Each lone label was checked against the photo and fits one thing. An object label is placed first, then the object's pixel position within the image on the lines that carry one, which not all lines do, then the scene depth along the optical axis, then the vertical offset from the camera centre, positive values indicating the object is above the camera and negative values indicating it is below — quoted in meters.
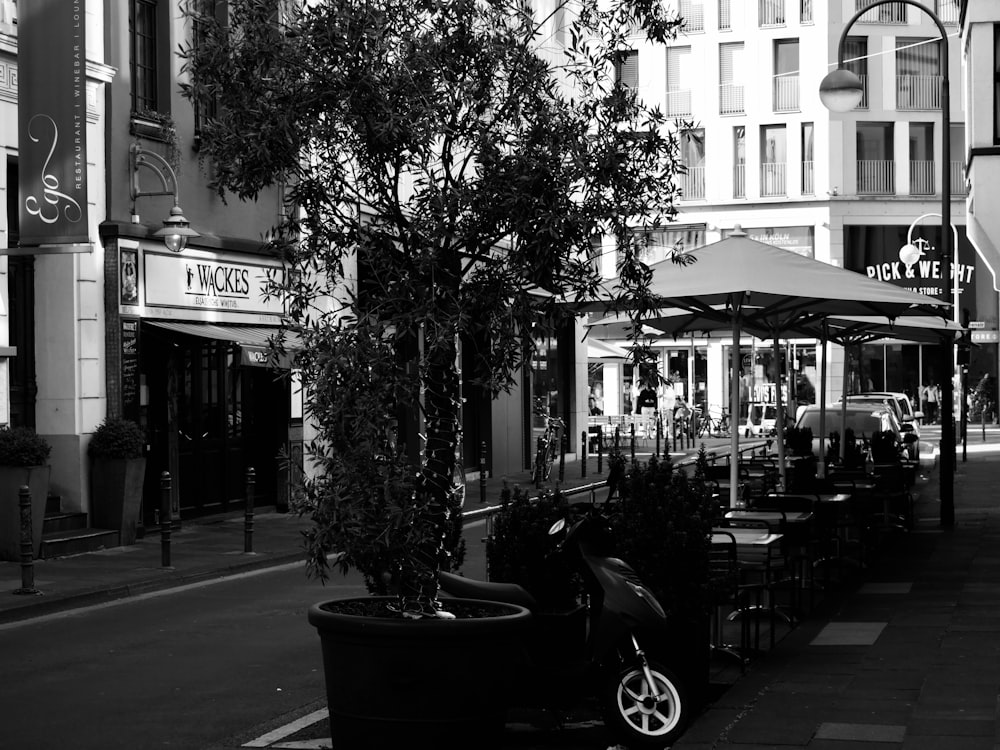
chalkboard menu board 18.47 +0.42
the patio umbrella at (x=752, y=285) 11.51 +0.89
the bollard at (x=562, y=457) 28.34 -1.17
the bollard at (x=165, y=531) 15.32 -1.38
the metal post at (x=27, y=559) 13.29 -1.44
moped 7.11 -1.31
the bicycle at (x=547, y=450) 27.95 -1.04
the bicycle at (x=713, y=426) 49.66 -1.06
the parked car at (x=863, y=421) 26.44 -0.49
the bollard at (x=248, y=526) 16.81 -1.47
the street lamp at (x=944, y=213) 18.11 +2.42
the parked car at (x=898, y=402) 32.37 -0.20
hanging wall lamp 18.69 +2.77
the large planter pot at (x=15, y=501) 15.62 -1.09
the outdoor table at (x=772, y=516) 11.16 -0.96
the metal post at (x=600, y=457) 30.55 -1.27
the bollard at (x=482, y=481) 24.06 -1.39
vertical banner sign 16.22 +3.31
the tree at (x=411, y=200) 6.79 +0.99
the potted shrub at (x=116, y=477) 17.64 -0.94
